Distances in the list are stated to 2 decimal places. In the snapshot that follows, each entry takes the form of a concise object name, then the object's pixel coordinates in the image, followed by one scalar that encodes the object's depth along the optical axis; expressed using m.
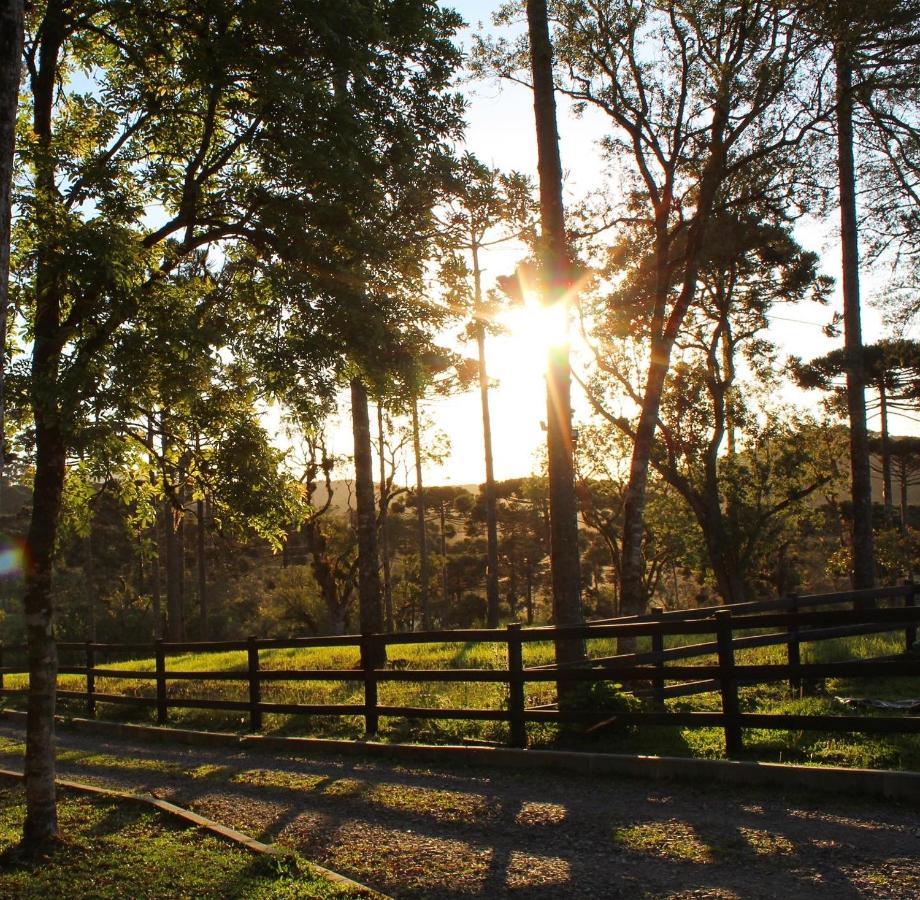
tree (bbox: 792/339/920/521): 34.69
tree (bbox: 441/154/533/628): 9.84
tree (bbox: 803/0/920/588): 16.50
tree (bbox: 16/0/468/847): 7.75
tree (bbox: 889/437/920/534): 56.93
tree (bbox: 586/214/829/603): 30.17
